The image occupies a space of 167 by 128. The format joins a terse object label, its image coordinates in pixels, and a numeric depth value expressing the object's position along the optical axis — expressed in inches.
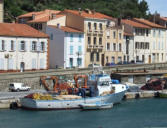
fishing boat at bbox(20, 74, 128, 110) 2316.7
